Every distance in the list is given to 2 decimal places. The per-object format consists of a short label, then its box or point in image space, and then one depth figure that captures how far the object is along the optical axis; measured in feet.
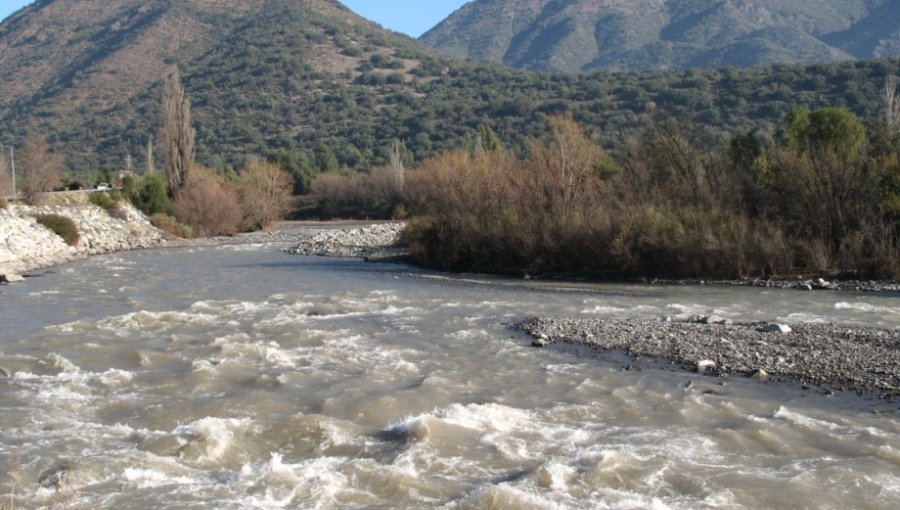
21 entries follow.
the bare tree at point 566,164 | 111.04
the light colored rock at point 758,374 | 44.70
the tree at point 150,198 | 183.01
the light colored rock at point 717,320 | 60.17
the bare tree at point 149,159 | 228.63
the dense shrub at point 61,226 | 136.77
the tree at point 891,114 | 127.07
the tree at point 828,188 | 90.94
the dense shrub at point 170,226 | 176.45
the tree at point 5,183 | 159.12
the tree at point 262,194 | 209.77
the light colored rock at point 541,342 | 55.16
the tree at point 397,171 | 273.54
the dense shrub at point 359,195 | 276.62
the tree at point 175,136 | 197.26
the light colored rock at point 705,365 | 47.01
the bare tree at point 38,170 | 154.61
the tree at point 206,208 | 188.85
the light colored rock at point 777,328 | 55.06
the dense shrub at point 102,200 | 169.40
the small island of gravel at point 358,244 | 138.92
